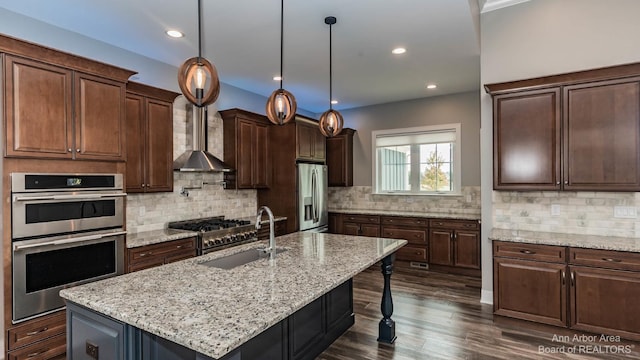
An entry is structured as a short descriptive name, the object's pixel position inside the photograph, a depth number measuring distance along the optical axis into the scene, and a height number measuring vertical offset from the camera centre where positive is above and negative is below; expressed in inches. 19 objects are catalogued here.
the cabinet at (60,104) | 97.4 +24.9
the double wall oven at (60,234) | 99.0 -17.0
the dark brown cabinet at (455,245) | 197.3 -39.4
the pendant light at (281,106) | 104.3 +23.3
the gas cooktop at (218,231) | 153.1 -24.3
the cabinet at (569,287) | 112.2 -38.8
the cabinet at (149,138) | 140.6 +18.9
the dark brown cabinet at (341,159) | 255.4 +16.4
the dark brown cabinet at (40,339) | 98.3 -47.7
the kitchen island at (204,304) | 51.4 -22.1
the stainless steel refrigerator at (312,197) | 205.5 -10.9
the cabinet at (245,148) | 190.9 +19.0
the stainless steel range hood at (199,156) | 157.4 +12.0
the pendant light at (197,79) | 77.0 +23.4
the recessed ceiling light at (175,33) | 129.3 +57.6
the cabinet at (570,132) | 117.7 +17.8
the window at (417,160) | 227.8 +14.0
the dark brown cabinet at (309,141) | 206.8 +25.6
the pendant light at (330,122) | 129.4 +22.4
